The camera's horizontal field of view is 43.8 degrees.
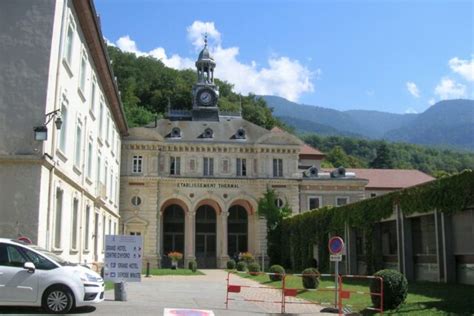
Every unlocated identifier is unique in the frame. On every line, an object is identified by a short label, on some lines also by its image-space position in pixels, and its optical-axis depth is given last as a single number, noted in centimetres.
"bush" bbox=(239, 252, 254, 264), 5094
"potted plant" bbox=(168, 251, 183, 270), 4906
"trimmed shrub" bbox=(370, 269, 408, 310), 1670
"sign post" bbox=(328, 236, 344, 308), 1717
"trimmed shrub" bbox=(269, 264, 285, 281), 3231
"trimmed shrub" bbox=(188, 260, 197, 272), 4643
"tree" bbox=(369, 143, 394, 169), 11556
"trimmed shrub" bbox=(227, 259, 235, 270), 5110
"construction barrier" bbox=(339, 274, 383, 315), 1627
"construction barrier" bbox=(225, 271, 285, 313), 1851
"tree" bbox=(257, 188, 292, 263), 5297
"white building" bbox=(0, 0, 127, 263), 1834
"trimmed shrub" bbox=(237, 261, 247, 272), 4525
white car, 1351
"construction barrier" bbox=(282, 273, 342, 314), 1825
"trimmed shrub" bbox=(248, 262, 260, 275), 3956
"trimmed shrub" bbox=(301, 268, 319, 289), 2528
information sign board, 1847
